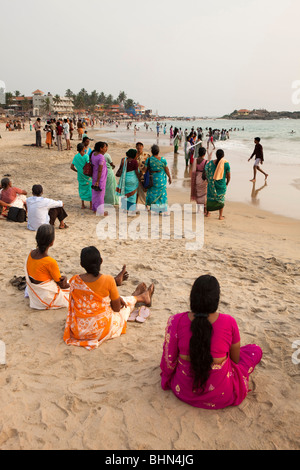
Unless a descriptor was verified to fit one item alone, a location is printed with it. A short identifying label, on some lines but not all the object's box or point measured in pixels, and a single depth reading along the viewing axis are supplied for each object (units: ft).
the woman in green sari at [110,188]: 24.45
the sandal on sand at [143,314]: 11.54
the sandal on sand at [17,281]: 13.60
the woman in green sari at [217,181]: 22.82
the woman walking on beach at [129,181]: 23.26
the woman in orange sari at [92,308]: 9.55
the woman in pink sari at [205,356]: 7.05
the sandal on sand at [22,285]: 13.37
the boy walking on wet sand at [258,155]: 37.14
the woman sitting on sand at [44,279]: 11.01
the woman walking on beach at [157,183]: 23.47
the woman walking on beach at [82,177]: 24.21
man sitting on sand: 18.48
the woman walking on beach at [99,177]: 22.67
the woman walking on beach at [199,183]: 24.14
